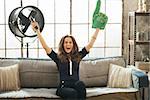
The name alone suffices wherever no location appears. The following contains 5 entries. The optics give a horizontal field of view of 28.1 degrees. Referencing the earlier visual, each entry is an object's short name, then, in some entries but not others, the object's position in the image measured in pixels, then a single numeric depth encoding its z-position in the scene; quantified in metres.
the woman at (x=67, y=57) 3.90
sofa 3.89
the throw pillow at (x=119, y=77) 4.00
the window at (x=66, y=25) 4.93
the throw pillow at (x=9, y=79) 3.89
